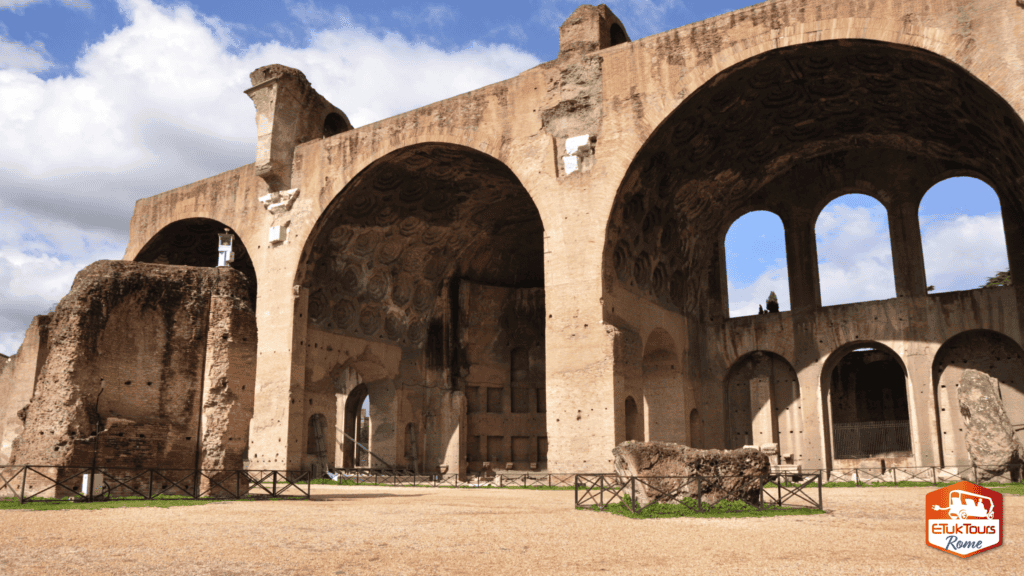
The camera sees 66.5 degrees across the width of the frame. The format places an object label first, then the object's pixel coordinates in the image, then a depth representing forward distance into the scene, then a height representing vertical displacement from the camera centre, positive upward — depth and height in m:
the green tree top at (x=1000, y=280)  27.72 +5.28
